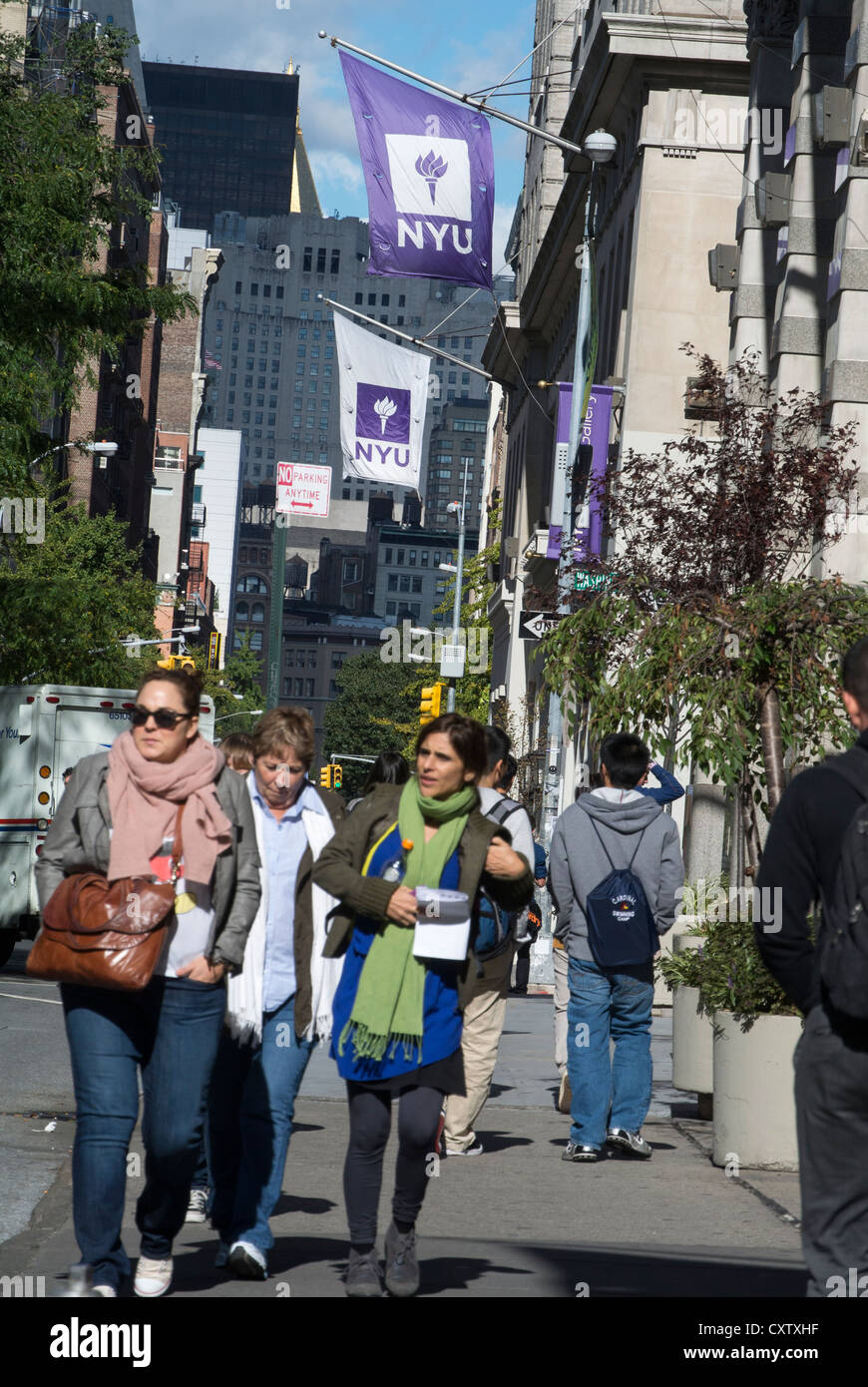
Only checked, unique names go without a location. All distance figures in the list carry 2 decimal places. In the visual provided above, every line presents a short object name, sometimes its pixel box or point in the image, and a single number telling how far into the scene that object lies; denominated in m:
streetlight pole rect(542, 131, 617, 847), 26.45
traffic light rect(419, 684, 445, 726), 47.41
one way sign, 26.59
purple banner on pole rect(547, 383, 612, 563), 30.53
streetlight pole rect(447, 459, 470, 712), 66.81
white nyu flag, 34.72
